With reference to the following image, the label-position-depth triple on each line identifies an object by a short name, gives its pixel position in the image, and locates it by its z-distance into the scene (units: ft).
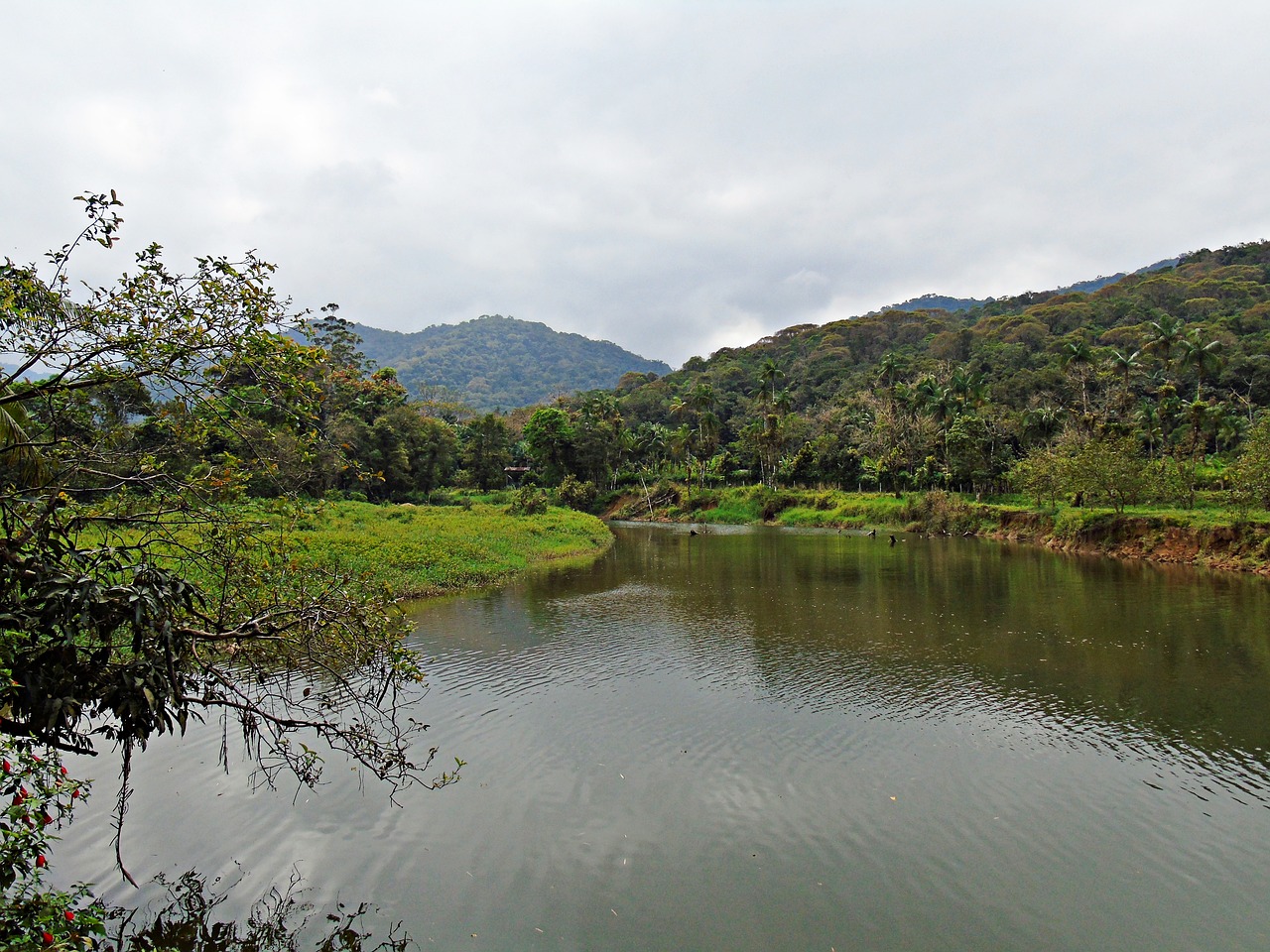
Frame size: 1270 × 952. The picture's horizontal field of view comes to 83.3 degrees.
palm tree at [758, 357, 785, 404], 237.86
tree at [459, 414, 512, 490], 250.78
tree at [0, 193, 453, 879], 15.10
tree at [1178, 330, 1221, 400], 163.43
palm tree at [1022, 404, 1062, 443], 184.34
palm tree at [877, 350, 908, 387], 224.53
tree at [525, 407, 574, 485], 249.55
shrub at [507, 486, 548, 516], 170.06
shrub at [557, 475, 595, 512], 235.81
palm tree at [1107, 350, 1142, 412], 173.18
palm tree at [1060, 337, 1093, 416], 189.98
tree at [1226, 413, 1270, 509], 96.43
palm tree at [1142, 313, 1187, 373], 168.86
